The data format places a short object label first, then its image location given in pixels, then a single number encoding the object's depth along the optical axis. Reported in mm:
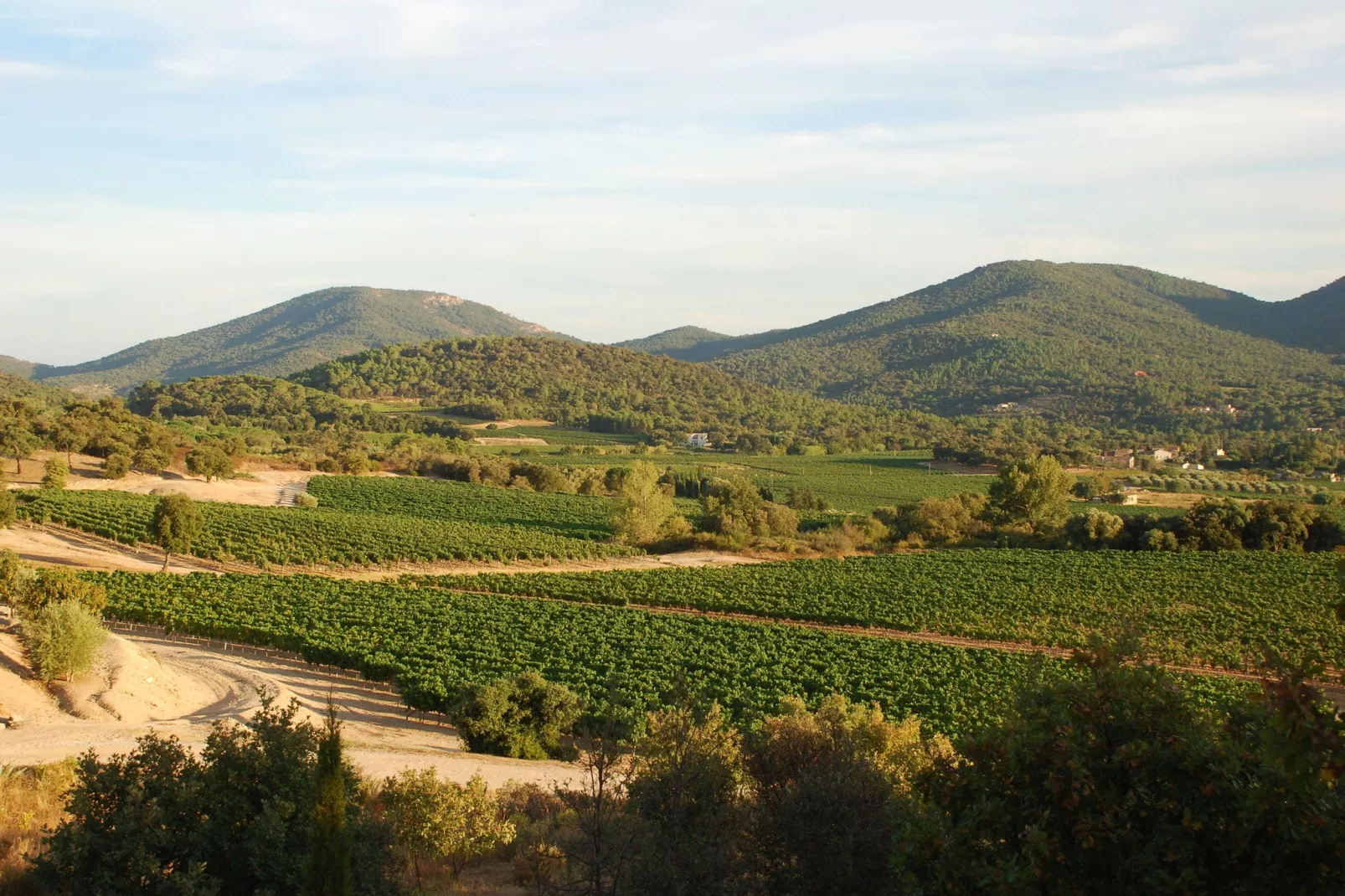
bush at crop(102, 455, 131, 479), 66938
